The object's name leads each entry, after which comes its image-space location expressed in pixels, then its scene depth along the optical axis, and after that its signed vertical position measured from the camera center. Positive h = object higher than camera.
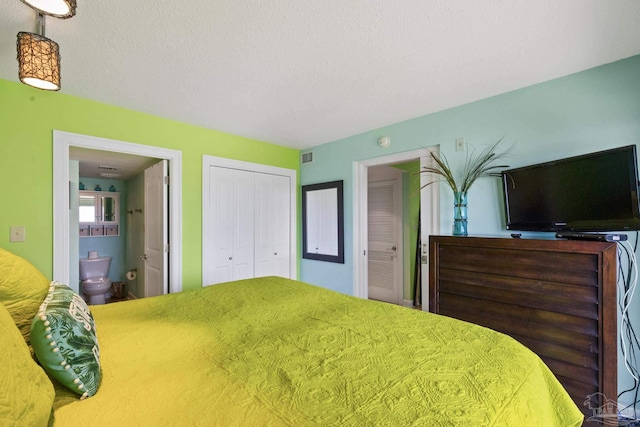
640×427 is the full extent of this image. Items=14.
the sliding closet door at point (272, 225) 3.48 -0.11
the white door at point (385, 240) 4.11 -0.39
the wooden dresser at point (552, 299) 1.51 -0.54
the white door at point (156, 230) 2.79 -0.13
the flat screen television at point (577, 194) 1.53 +0.12
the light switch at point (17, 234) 1.97 -0.10
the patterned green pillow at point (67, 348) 0.77 -0.38
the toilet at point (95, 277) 4.06 -0.90
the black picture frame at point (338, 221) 3.40 -0.07
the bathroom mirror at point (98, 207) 4.66 +0.20
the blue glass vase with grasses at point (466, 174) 2.26 +0.33
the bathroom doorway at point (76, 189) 2.14 +0.26
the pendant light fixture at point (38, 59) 1.24 +0.73
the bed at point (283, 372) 0.69 -0.51
